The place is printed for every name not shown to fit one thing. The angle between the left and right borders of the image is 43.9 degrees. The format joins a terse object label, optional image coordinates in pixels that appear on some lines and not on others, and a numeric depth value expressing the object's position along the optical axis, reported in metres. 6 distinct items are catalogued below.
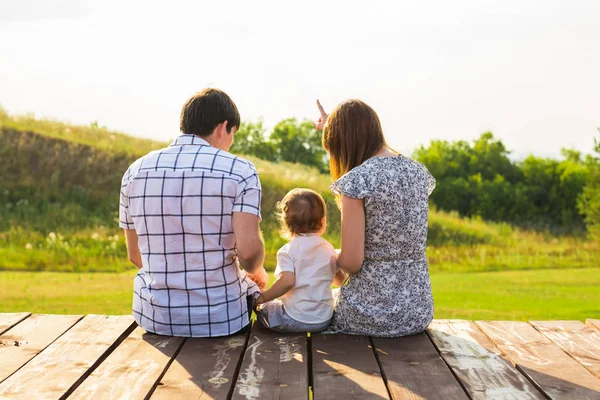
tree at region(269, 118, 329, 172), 35.62
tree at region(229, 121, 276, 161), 36.31
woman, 3.98
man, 3.86
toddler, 4.12
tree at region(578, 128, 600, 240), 21.88
